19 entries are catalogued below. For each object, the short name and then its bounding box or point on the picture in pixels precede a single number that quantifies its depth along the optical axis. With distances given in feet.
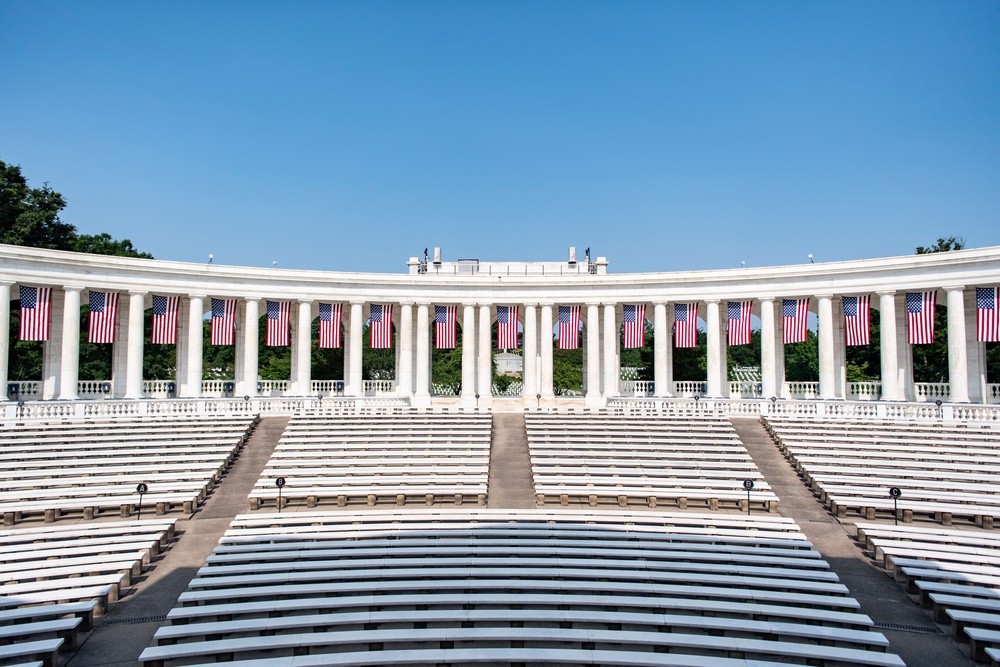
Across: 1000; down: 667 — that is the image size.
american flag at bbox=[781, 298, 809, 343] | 136.05
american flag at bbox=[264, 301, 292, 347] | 140.46
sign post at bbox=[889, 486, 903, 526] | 74.13
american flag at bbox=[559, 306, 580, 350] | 147.84
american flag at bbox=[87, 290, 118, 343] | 128.88
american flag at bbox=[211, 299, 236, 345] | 137.80
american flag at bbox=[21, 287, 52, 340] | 122.42
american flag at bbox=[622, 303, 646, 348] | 145.69
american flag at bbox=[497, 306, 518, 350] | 146.20
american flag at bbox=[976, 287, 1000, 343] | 119.03
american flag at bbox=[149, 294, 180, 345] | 133.69
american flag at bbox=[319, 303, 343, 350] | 143.33
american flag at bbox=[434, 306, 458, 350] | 149.28
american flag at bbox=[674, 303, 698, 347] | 145.38
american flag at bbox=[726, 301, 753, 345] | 139.74
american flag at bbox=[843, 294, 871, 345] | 130.21
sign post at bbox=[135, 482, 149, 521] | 77.36
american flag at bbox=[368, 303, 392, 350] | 147.95
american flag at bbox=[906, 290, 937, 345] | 124.47
